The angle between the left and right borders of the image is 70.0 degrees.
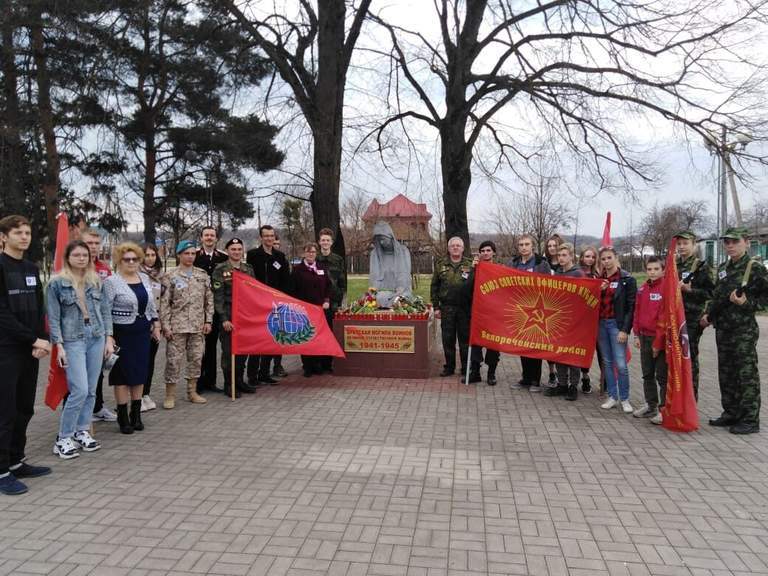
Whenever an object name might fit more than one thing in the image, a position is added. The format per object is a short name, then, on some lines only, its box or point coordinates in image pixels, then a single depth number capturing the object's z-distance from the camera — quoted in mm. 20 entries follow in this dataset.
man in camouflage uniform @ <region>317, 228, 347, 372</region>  8336
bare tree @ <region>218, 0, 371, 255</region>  11219
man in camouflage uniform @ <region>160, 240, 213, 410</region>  6344
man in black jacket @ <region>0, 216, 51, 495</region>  4074
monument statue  9180
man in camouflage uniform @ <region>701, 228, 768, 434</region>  5348
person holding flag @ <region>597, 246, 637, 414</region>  6320
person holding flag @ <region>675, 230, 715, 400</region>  5922
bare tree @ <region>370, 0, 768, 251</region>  11516
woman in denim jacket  4625
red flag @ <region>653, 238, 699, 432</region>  5430
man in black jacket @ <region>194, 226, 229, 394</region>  7172
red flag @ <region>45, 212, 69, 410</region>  4619
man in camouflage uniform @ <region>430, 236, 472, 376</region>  7930
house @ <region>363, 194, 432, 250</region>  29078
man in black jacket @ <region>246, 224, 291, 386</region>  7781
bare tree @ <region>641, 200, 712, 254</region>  48938
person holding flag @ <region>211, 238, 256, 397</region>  6969
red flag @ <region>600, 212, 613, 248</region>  7727
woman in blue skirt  5348
